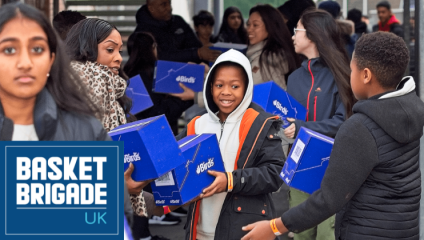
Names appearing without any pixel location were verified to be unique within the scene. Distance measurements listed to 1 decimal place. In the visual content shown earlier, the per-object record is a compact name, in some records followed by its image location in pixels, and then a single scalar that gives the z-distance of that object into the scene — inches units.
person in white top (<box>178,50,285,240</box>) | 122.6
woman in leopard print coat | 121.5
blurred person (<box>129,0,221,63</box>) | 251.9
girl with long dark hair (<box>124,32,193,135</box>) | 223.8
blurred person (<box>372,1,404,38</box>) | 415.9
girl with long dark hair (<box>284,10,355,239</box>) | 157.6
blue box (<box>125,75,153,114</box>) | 177.8
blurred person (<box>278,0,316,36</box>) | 253.6
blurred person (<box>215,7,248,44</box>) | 322.3
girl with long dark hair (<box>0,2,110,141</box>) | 73.1
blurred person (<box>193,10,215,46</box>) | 310.0
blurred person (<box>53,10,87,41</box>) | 163.9
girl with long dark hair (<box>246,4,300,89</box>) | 199.6
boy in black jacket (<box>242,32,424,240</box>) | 100.2
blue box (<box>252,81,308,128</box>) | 155.2
